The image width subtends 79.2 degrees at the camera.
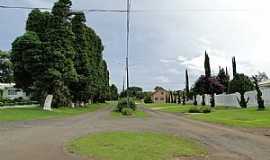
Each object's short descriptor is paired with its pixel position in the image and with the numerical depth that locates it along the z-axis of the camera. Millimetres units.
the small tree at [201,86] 31533
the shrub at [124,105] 22582
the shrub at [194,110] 22500
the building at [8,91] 37189
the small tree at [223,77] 36992
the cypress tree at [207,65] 31298
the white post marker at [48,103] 19954
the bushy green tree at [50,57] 19966
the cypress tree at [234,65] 31026
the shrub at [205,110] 21748
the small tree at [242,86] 23779
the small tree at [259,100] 19520
